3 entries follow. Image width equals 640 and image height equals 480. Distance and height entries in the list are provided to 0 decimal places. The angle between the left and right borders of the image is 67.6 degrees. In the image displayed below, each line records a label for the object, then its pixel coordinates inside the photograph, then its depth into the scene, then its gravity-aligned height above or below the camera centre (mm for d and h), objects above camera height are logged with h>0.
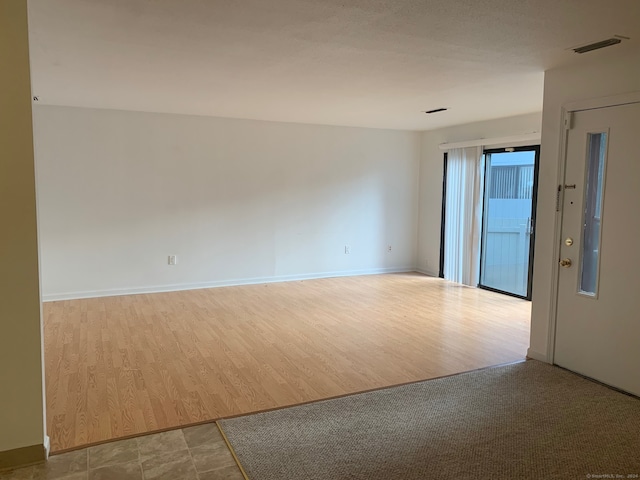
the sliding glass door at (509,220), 6121 -229
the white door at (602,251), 3227 -332
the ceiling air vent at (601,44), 2922 +1017
